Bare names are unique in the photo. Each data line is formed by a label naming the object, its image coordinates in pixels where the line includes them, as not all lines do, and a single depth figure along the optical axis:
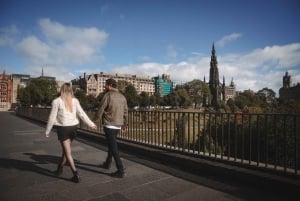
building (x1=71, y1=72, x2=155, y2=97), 144.75
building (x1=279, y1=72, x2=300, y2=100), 107.53
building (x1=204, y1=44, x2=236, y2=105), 98.85
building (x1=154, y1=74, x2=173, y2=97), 194.12
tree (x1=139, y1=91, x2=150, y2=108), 100.81
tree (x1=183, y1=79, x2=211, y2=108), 102.06
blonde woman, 4.49
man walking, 4.84
